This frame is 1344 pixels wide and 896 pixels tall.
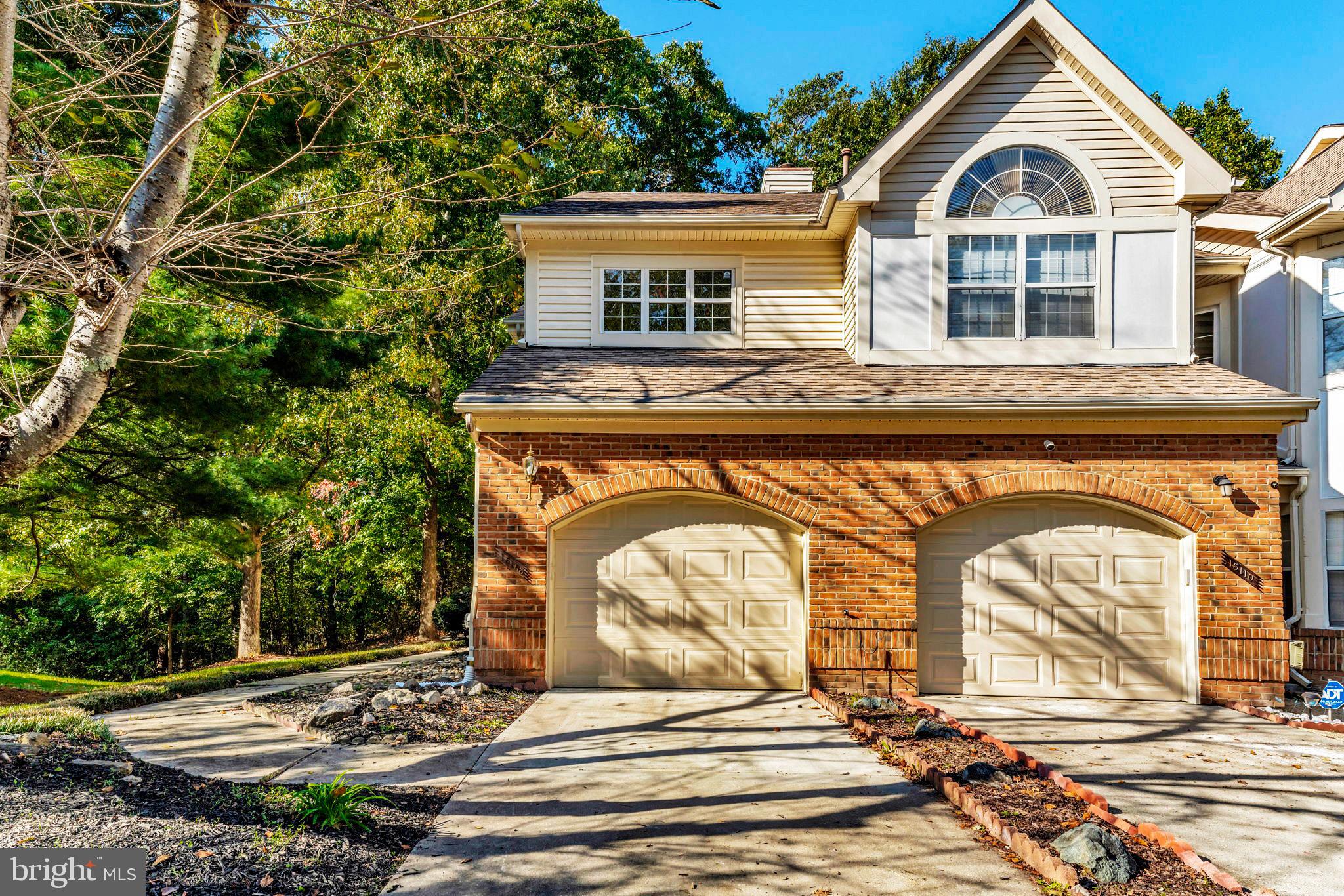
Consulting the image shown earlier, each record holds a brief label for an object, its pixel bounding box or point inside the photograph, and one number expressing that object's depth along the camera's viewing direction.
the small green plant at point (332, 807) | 4.63
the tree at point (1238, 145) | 25.91
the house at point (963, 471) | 8.85
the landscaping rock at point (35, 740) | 5.47
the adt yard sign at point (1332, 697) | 8.62
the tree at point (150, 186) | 3.93
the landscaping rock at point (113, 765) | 5.25
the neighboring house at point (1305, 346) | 9.88
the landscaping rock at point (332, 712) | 7.07
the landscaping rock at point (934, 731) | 6.93
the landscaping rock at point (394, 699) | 7.77
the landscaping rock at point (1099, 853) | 4.19
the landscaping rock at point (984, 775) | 5.73
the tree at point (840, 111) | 28.41
